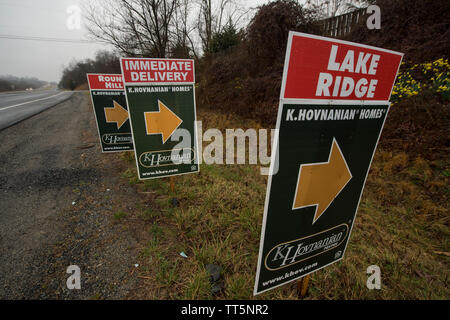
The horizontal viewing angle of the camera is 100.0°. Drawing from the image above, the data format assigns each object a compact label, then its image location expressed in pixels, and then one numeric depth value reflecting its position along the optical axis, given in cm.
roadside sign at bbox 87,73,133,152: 372
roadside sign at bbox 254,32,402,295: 96
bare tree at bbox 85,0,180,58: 921
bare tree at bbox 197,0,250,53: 1072
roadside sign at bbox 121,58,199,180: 262
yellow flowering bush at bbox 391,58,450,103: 380
